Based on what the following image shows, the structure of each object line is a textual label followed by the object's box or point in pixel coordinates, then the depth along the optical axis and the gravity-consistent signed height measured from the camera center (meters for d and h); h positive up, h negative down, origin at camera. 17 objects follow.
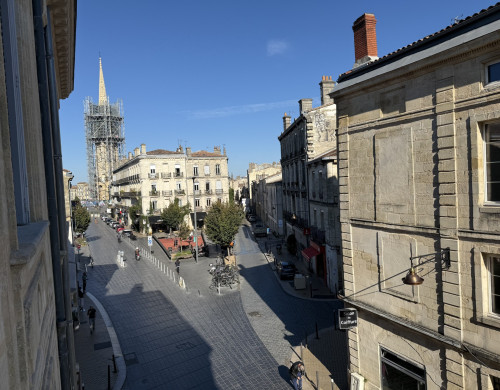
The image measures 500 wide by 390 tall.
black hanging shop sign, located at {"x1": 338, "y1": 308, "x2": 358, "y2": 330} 10.76 -4.06
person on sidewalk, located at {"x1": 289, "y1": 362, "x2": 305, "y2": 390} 11.70 -6.20
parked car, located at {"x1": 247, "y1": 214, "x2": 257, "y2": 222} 64.50 -5.71
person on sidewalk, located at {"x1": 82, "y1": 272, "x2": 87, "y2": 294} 23.30 -5.58
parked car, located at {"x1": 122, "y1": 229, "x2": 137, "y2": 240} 47.09 -5.35
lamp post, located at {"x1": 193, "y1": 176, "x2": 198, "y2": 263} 30.95 -5.21
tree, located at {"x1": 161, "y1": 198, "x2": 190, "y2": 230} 44.07 -3.02
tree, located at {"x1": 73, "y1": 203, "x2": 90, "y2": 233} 41.23 -2.58
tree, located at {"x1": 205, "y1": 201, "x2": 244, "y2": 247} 30.58 -3.11
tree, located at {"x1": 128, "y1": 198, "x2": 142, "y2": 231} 51.00 -2.99
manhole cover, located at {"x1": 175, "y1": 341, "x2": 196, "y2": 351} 15.24 -6.56
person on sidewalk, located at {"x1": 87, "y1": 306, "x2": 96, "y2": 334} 17.11 -5.87
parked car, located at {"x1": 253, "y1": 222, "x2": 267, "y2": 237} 45.84 -5.86
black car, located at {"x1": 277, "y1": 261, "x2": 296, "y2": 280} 24.72 -5.90
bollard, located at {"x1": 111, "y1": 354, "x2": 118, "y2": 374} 13.37 -6.35
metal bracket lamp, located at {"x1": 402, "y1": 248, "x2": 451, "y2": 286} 8.05 -2.09
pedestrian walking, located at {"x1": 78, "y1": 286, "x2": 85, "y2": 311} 19.83 -6.00
